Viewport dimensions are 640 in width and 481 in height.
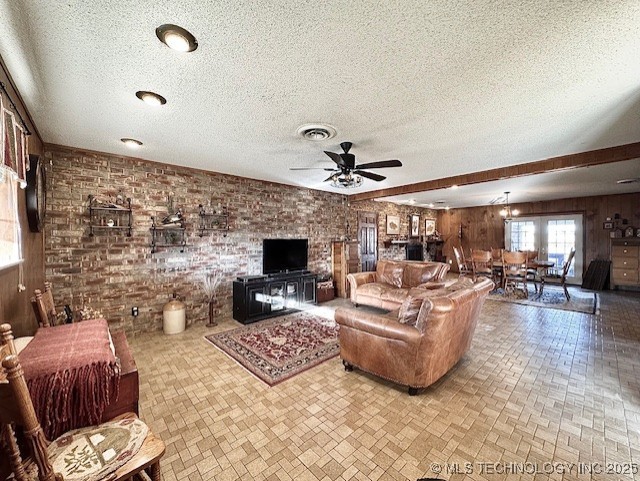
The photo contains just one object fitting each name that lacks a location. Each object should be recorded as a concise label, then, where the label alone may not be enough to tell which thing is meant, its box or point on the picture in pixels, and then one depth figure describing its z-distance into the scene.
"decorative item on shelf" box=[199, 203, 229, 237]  4.44
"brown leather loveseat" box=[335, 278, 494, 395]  2.33
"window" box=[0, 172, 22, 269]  1.57
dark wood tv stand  4.43
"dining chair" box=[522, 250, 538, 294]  6.14
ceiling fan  3.05
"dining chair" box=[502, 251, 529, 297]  5.93
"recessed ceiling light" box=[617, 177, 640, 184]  5.19
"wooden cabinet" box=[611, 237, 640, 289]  6.48
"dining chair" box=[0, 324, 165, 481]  0.93
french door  7.74
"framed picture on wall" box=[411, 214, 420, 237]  9.44
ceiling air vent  2.63
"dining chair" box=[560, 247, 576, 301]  5.70
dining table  6.05
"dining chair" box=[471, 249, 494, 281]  6.41
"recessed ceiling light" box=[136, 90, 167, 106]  2.07
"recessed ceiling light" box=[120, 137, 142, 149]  3.10
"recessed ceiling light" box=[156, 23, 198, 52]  1.41
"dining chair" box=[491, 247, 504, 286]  6.53
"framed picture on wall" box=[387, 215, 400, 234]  8.52
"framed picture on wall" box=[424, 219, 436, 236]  10.10
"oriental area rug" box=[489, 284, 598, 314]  5.28
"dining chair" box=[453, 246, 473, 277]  6.88
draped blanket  1.22
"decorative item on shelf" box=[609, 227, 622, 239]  7.07
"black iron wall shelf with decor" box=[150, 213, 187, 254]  3.99
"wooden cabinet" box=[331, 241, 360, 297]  6.47
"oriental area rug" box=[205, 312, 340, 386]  2.91
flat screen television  5.11
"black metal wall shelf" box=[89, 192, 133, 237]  3.49
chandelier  8.45
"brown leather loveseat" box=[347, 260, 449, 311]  4.93
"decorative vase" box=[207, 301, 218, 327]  4.29
